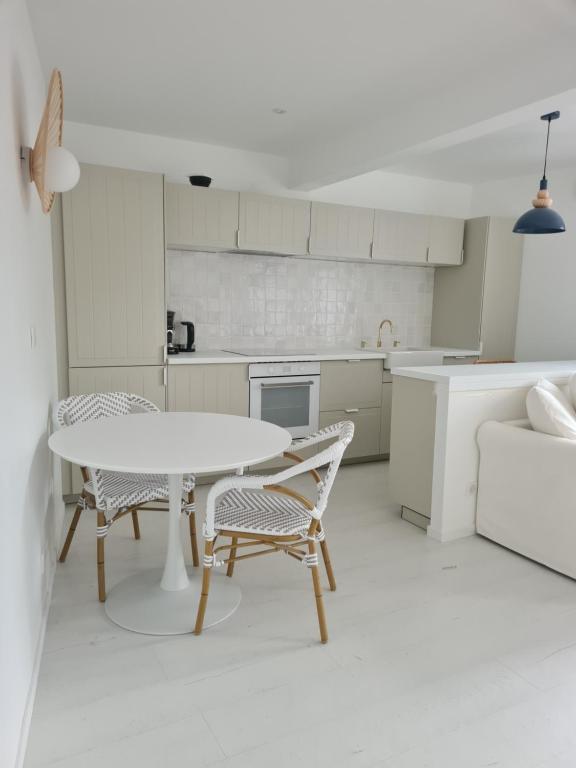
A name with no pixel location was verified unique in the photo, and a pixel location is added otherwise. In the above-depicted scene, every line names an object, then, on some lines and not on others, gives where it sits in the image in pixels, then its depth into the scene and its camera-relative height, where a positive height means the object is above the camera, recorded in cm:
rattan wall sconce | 188 +51
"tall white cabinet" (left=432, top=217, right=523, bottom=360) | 484 +24
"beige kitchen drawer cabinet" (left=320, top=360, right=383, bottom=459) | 427 -71
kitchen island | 300 -67
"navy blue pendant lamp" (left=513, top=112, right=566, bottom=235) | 321 +59
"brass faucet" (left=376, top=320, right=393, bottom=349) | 507 -17
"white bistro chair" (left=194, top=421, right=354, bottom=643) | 199 -83
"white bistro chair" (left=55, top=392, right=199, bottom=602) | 230 -82
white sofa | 265 -92
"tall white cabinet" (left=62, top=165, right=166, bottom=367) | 330 +24
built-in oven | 397 -65
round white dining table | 190 -54
